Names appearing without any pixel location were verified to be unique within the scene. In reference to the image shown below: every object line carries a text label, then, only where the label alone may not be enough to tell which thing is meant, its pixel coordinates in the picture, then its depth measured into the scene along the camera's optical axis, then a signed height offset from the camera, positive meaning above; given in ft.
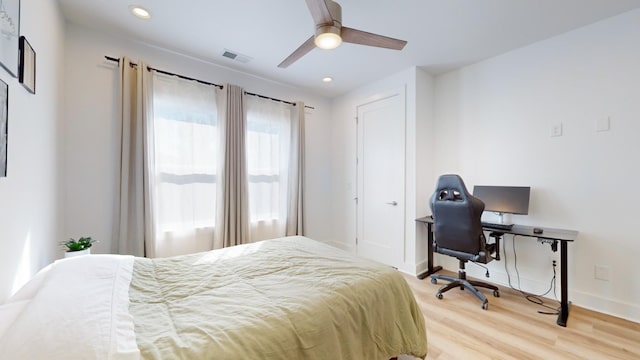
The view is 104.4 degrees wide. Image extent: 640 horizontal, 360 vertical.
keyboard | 8.14 -1.47
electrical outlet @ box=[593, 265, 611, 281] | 7.38 -2.70
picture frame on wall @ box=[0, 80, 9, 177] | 3.55 +0.84
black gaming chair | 7.66 -1.50
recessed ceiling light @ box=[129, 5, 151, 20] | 6.76 +4.73
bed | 2.52 -1.83
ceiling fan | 4.95 +3.29
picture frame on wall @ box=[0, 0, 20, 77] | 3.51 +2.20
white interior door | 11.14 +0.13
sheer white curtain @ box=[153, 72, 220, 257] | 8.70 +0.64
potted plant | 6.22 -1.74
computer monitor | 8.38 -0.58
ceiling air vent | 9.24 +4.82
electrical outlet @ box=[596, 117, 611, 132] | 7.38 +1.75
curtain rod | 7.93 +3.86
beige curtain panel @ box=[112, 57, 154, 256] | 7.82 +0.54
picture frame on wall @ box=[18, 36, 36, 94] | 4.23 +2.07
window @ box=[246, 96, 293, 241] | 11.09 +0.79
